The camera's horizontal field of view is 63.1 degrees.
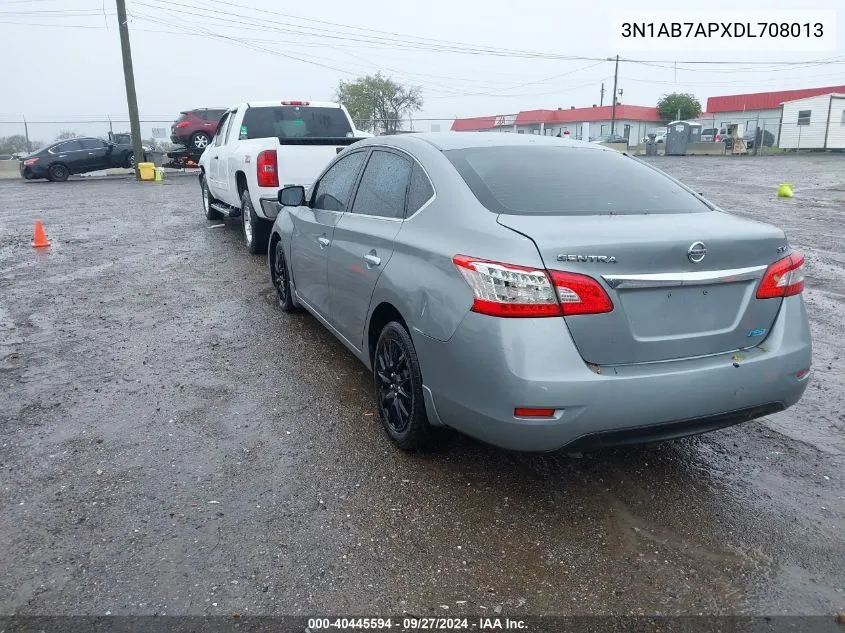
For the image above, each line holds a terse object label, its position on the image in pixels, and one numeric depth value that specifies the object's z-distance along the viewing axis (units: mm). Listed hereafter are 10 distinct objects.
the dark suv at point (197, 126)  26766
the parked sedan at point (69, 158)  25922
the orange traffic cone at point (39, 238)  10570
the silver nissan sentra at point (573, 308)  2857
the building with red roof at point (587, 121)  72662
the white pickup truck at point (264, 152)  8484
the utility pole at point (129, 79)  26609
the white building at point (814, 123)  43969
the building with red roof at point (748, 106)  61697
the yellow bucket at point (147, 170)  25938
